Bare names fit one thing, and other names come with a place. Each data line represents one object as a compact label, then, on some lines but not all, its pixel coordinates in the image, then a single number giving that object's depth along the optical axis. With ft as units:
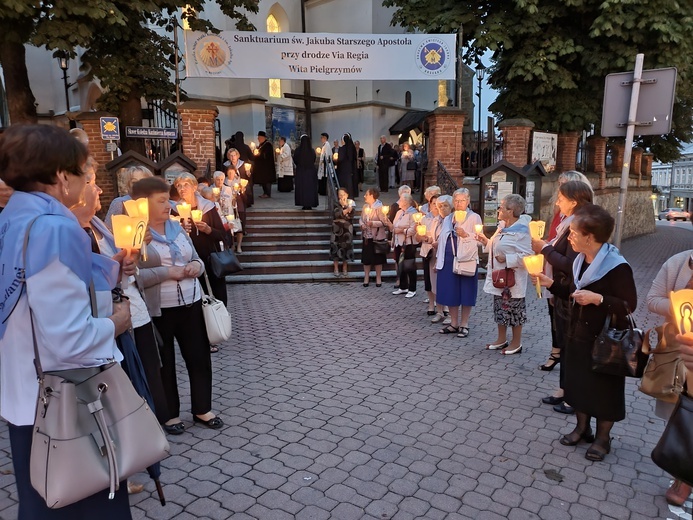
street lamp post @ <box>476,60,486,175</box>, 50.13
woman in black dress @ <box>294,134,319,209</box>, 43.78
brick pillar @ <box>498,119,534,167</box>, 44.37
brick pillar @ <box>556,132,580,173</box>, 53.16
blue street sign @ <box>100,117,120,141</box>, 36.40
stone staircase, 35.94
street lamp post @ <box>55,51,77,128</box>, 51.60
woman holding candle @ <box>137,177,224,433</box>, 12.21
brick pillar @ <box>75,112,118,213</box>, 38.65
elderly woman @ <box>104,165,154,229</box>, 12.65
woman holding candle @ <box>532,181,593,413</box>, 13.96
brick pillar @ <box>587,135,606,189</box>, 61.31
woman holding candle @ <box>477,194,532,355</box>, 19.15
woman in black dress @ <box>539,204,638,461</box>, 11.78
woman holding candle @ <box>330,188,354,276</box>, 33.96
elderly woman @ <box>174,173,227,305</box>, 17.62
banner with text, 39.45
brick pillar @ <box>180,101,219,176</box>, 40.04
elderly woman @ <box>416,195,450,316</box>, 25.20
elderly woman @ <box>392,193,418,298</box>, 29.65
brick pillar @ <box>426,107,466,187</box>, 43.96
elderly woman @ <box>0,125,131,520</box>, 5.97
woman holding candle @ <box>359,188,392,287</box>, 32.12
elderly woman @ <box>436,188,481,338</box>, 22.08
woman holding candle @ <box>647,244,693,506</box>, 10.27
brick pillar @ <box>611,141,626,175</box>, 68.54
